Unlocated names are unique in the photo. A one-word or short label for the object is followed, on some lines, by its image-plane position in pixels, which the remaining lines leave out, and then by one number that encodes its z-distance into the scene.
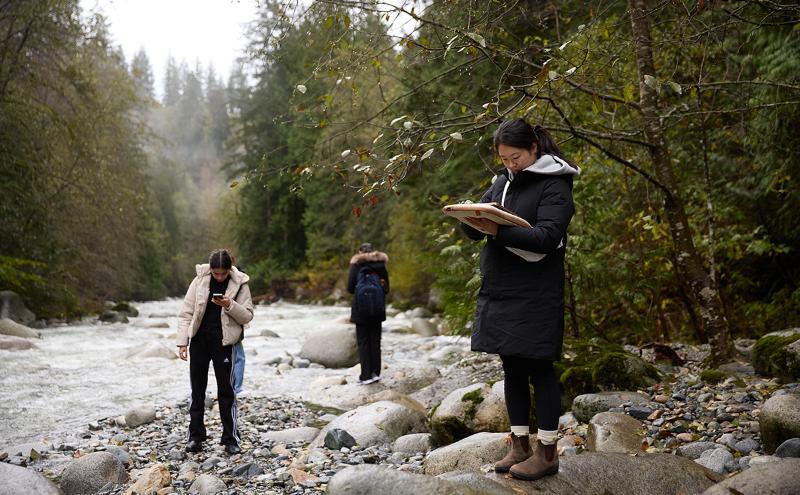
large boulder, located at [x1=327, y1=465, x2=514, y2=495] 3.19
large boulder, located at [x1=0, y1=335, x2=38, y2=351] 12.32
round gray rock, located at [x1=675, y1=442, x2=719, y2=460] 4.34
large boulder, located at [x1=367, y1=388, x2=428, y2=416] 7.25
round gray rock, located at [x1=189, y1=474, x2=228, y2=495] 4.86
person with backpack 8.73
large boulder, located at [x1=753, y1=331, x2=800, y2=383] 5.50
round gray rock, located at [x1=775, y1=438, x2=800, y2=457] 3.83
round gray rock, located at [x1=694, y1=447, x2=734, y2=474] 4.05
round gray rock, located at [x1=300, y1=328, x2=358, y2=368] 11.55
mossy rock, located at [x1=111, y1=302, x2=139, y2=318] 23.78
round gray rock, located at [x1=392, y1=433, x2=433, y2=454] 5.86
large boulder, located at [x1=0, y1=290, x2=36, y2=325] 16.12
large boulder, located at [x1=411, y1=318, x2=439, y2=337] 15.40
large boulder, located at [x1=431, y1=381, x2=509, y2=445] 5.70
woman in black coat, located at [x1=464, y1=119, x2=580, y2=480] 3.33
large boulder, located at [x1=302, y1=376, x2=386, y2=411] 8.49
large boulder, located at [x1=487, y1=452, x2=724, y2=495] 3.48
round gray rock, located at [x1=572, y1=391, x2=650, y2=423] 5.47
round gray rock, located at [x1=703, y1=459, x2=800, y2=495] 2.94
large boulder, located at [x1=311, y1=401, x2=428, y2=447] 6.20
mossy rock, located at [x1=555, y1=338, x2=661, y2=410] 6.12
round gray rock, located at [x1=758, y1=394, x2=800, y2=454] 3.99
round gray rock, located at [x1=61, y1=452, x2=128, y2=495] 5.11
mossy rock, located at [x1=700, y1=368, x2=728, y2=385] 5.91
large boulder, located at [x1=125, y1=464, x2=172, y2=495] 4.93
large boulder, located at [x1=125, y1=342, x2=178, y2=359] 12.04
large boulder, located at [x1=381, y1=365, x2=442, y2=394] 8.91
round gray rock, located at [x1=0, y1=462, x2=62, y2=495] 4.52
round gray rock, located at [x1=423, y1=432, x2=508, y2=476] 4.54
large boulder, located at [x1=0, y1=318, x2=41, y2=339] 13.81
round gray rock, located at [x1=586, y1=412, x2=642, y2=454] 4.50
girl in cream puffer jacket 5.91
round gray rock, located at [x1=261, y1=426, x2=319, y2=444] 6.58
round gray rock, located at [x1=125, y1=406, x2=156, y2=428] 7.29
